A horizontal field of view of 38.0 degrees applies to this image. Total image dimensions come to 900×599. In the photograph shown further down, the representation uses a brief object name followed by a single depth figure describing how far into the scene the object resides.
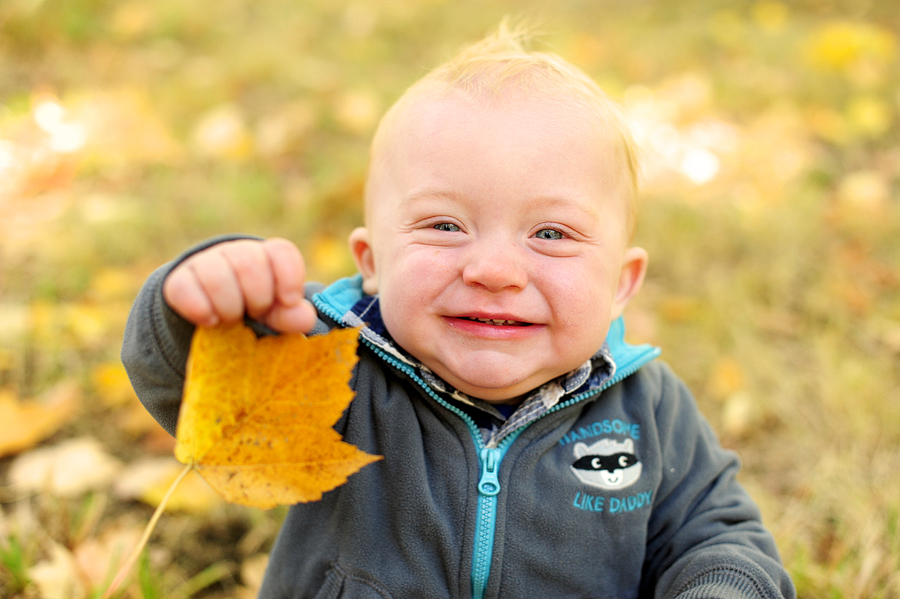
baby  0.54
